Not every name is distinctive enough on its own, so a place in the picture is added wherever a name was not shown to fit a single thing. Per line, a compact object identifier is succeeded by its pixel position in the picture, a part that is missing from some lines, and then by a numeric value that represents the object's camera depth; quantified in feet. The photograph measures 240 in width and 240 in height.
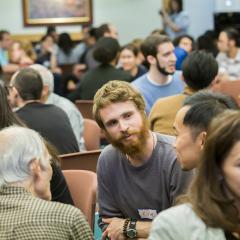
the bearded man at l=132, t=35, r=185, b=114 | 20.44
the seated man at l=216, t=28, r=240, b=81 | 32.77
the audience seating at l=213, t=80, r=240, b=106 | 22.93
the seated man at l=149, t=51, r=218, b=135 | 16.78
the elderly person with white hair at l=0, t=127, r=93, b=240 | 8.33
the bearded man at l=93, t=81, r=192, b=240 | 10.56
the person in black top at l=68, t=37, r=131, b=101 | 25.57
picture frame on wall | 48.14
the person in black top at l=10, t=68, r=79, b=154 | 16.57
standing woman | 46.19
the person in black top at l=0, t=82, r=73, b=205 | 11.94
